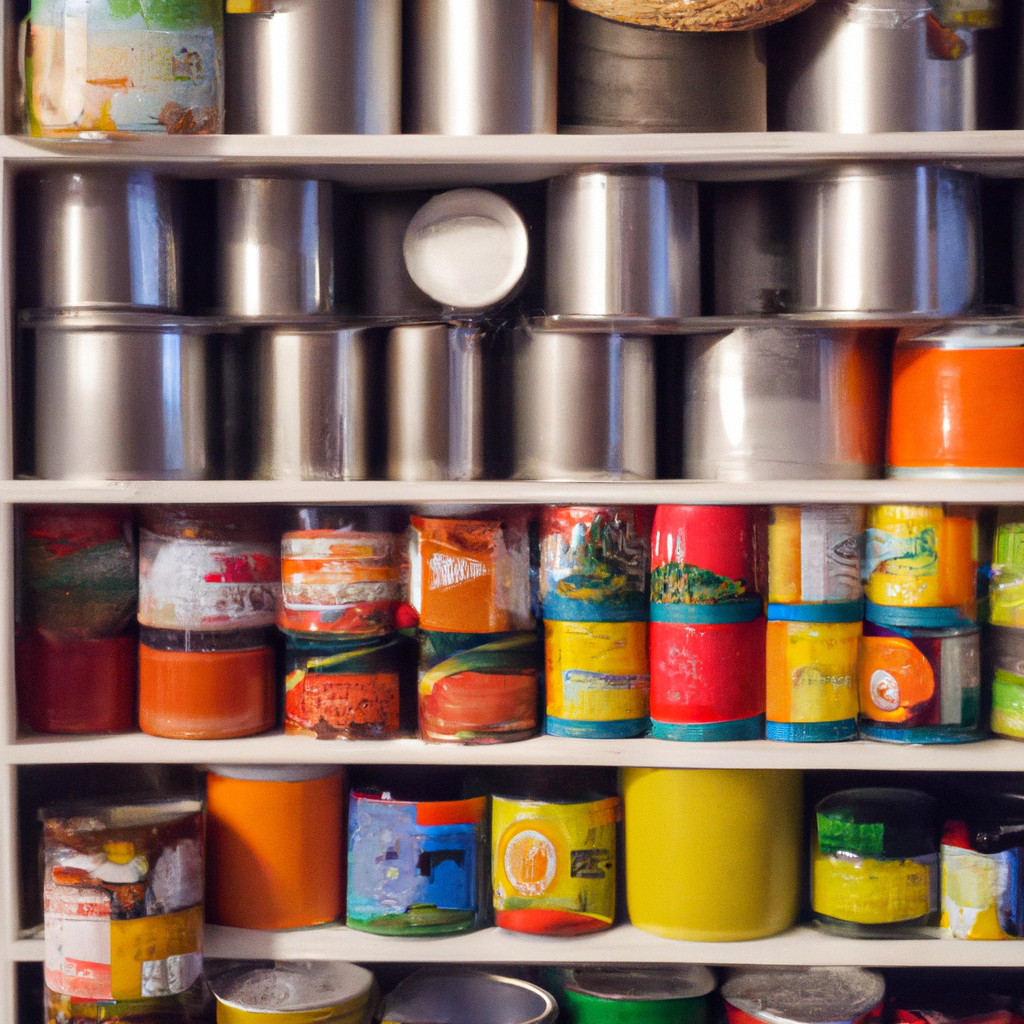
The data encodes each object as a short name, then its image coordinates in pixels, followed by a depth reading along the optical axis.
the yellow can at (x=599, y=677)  1.05
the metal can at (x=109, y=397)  1.02
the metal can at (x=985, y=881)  1.03
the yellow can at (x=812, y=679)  1.04
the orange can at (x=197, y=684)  1.05
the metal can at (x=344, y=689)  1.07
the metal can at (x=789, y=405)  1.04
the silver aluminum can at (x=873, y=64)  1.00
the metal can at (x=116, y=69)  0.98
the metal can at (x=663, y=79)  1.06
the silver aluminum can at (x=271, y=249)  1.03
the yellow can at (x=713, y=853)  1.05
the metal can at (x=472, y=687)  1.05
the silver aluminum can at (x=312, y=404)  1.05
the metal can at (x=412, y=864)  1.05
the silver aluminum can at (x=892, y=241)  1.00
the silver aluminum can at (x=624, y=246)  1.01
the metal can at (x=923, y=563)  1.02
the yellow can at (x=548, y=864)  1.05
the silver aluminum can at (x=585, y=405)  1.05
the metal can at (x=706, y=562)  1.02
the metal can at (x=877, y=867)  1.04
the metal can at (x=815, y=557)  1.03
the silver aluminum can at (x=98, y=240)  1.01
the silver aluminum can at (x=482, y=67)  1.01
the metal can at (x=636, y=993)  1.03
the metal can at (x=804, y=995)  1.01
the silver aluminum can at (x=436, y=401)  1.05
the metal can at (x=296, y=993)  0.99
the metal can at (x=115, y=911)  0.97
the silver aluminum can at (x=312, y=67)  1.01
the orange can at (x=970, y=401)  1.02
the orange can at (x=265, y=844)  1.07
